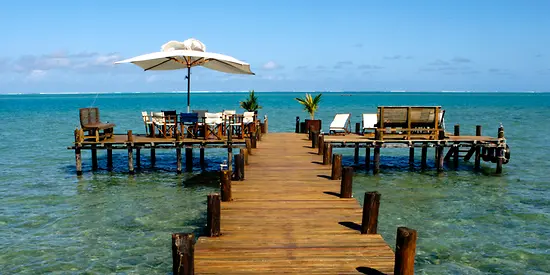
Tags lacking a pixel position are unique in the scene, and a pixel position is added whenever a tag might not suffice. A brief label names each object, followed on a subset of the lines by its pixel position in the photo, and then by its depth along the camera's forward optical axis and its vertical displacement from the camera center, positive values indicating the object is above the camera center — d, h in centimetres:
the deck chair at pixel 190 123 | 1972 -79
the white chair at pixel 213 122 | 2034 -73
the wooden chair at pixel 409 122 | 2053 -67
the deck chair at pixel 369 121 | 2214 -69
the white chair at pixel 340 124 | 2312 -87
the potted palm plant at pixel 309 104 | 2509 +10
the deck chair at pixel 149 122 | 2127 -79
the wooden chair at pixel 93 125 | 1937 -87
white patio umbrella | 1909 +195
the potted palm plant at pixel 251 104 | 2544 +7
